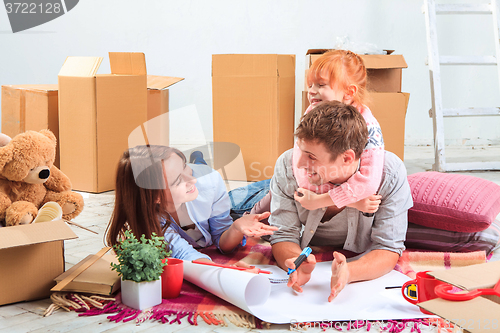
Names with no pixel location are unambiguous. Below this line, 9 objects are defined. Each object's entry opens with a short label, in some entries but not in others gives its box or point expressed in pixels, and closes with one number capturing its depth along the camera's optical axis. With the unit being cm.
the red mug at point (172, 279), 113
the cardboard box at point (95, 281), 111
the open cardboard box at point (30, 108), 238
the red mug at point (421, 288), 100
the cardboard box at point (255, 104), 258
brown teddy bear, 146
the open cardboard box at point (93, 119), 230
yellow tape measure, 108
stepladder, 292
